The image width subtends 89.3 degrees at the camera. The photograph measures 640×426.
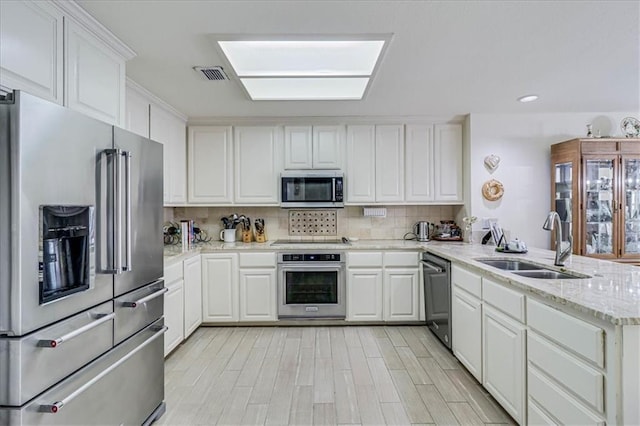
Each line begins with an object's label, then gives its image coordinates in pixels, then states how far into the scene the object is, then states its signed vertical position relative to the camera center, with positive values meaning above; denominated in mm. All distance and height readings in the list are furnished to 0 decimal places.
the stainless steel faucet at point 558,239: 2164 -176
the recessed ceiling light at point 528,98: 3113 +1128
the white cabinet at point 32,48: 1364 +762
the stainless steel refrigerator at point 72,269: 1131 -226
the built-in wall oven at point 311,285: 3564 -784
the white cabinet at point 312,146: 3859 +813
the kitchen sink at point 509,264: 2508 -402
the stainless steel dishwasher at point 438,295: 2881 -778
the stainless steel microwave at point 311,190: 3754 +281
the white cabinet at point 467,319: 2312 -814
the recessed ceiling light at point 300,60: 2230 +1155
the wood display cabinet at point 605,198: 3355 +162
